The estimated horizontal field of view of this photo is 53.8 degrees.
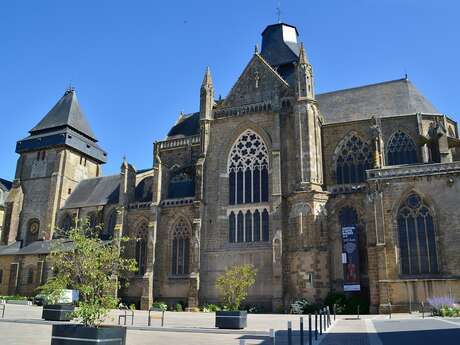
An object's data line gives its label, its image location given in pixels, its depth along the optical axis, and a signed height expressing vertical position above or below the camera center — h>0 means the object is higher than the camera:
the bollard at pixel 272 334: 9.38 -0.78
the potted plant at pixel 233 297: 18.48 -0.10
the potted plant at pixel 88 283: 9.45 +0.25
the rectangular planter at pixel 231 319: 18.42 -0.96
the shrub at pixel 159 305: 32.13 -0.77
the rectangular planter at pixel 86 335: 9.26 -0.84
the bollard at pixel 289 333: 9.84 -0.79
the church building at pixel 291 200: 27.80 +6.72
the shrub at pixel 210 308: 32.03 -0.93
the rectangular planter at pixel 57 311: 21.34 -0.83
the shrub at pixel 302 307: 28.97 -0.71
